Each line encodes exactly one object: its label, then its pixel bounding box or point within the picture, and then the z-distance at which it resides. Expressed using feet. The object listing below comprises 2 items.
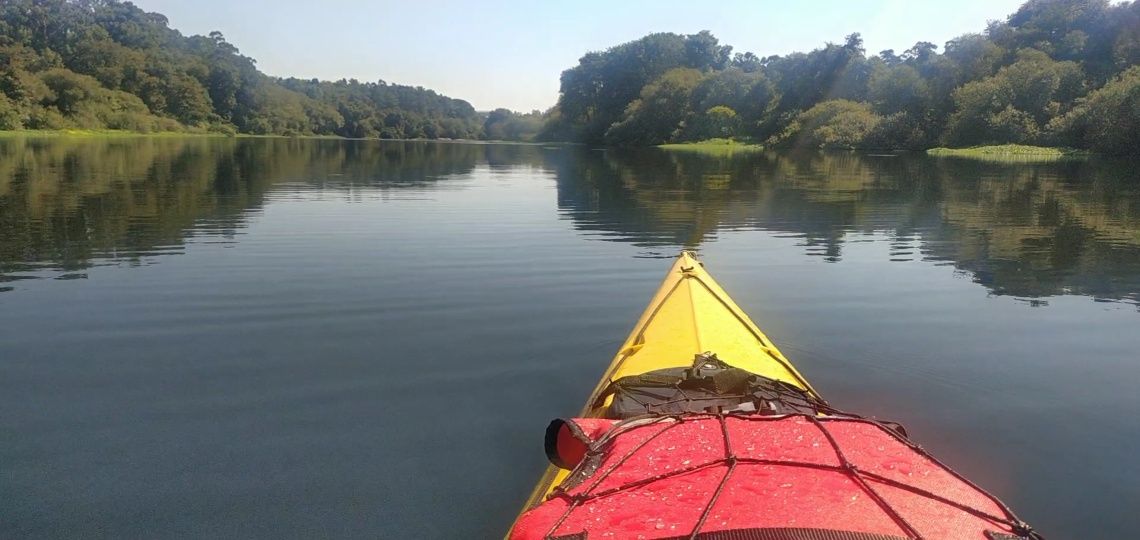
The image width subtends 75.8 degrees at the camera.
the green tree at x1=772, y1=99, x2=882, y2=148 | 233.55
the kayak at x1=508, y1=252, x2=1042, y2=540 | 9.27
